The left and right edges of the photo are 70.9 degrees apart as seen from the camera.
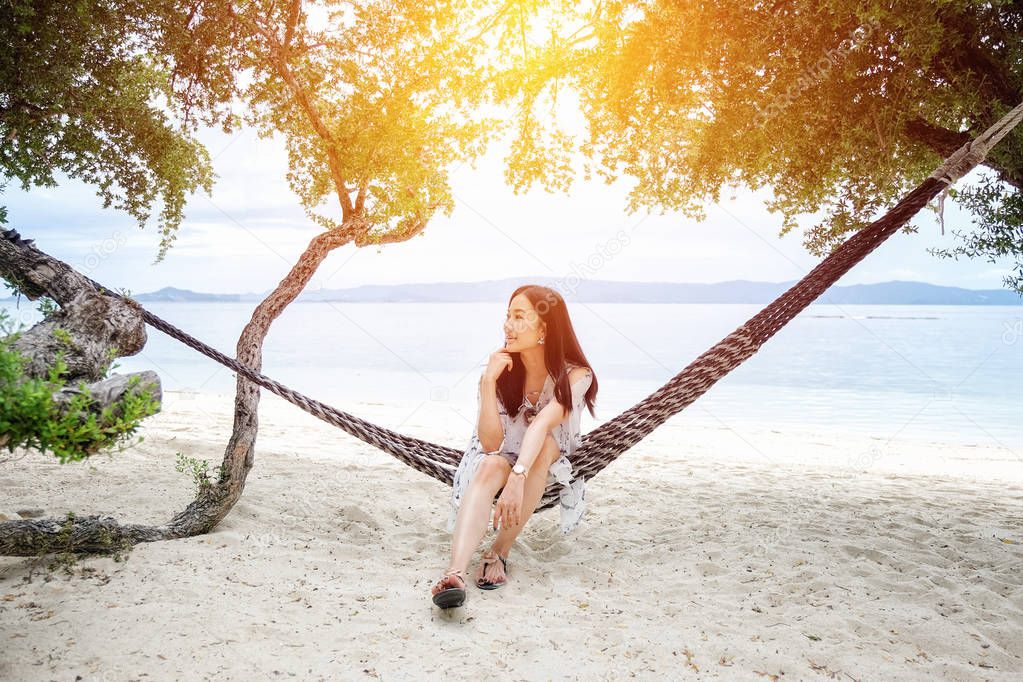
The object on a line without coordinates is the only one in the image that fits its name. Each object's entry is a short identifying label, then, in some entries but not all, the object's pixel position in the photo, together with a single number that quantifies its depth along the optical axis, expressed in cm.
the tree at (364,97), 376
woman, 233
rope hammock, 258
